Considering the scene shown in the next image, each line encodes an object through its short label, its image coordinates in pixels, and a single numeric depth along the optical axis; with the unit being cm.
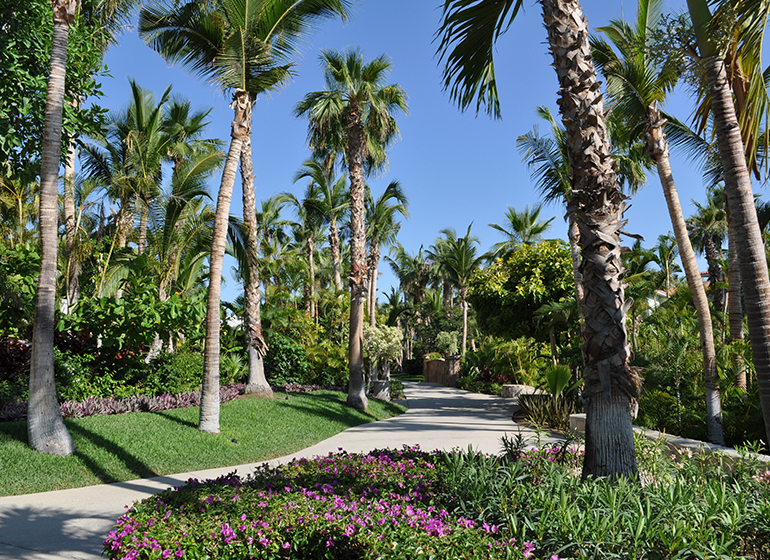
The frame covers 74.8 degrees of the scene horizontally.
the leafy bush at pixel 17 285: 938
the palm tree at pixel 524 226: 2448
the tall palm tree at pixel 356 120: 1427
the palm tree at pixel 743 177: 378
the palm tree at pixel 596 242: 416
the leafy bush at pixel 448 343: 3631
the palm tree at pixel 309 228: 2777
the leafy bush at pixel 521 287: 1542
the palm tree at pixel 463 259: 2931
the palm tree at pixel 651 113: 830
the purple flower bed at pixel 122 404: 814
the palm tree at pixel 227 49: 928
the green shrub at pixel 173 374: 1141
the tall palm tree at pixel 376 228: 2255
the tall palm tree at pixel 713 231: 2193
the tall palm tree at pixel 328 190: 2048
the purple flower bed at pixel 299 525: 316
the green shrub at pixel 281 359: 1587
